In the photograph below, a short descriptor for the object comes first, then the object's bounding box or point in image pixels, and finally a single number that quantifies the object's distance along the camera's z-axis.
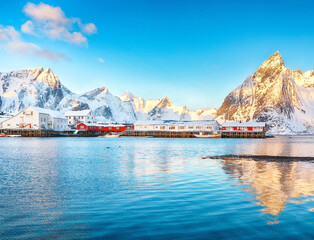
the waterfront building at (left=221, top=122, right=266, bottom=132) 133.50
